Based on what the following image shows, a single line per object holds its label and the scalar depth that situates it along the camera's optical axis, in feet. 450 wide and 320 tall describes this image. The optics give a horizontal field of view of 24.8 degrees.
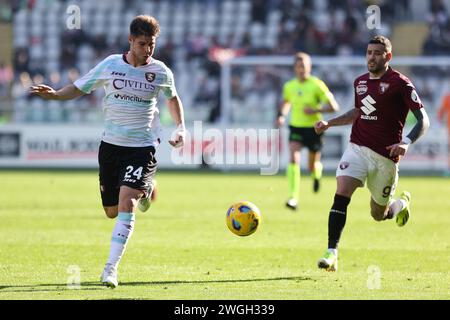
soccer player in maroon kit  33.12
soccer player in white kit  30.12
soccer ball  35.73
